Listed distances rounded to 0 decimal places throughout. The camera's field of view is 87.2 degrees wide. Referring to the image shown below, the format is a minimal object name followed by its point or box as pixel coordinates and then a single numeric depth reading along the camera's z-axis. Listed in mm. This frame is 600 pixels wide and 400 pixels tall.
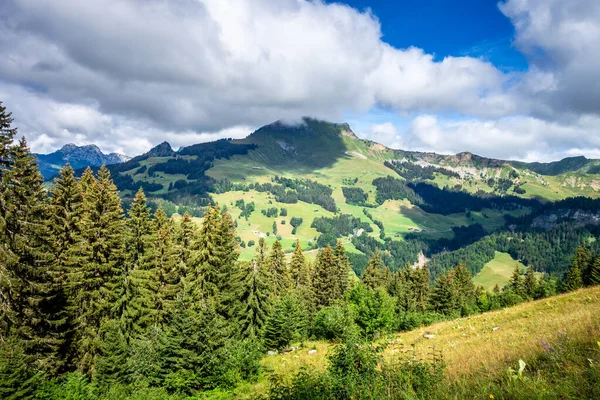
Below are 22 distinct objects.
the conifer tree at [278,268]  57806
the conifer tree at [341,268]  67375
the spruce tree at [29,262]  22453
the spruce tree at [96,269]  27969
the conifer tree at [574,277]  66269
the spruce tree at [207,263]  36281
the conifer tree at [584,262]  68256
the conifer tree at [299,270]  68638
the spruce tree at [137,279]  32188
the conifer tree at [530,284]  82500
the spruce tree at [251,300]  38438
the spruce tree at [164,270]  36188
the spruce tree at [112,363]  23047
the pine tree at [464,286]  83688
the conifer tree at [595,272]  58350
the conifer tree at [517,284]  83688
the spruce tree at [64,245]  26750
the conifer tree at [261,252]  42250
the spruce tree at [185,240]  37938
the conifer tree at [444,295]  75188
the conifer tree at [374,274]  71812
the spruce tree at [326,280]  64562
